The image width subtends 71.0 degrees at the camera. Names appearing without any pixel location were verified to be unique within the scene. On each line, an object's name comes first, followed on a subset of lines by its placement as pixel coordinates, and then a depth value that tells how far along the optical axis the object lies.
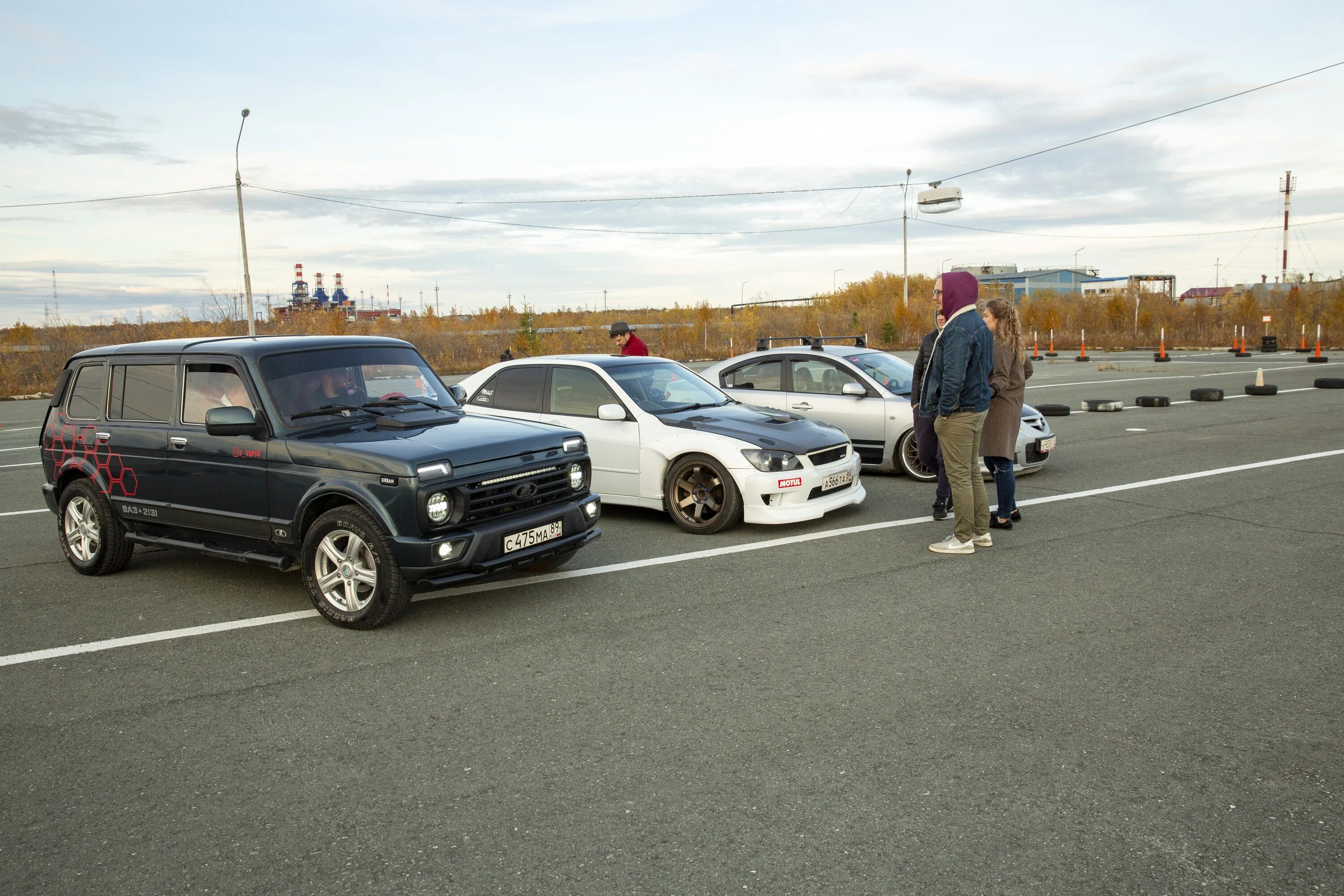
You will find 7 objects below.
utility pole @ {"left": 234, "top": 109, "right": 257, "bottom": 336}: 31.52
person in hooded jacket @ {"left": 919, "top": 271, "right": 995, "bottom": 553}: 6.74
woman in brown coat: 7.62
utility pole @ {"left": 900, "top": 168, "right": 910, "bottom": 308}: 50.78
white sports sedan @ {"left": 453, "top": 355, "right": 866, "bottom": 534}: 7.69
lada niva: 5.38
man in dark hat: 10.85
